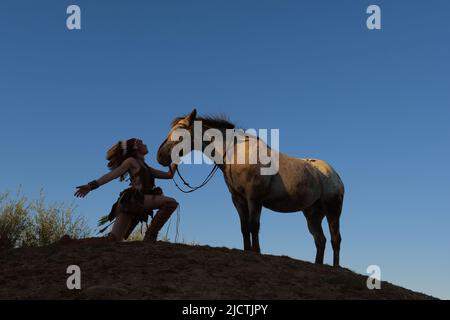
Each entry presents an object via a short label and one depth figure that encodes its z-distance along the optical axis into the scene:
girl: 9.78
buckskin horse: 9.74
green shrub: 14.14
